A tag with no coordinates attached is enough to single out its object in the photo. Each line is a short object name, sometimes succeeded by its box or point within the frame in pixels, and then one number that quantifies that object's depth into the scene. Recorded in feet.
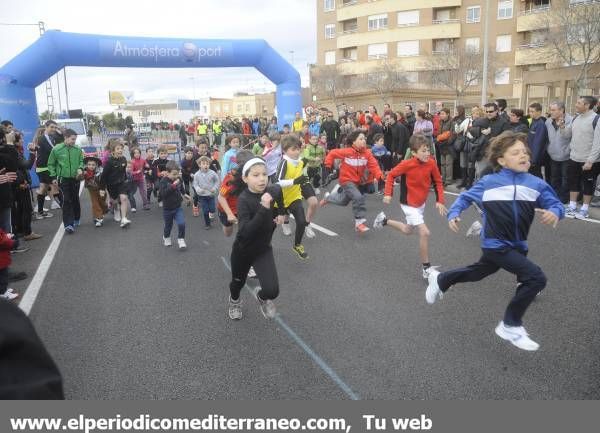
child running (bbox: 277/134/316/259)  22.68
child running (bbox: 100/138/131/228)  32.76
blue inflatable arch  49.85
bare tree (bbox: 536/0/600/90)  103.60
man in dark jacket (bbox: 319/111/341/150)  54.13
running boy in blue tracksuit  13.02
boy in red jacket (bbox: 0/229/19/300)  16.66
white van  78.35
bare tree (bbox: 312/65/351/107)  179.63
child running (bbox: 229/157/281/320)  14.69
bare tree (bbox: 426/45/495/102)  147.84
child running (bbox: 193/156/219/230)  30.63
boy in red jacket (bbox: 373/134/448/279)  20.49
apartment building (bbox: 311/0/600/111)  161.58
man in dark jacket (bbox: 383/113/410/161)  46.21
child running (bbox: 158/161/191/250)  26.71
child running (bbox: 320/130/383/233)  27.02
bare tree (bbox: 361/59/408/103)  160.56
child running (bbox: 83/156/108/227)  32.80
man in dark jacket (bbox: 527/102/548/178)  31.86
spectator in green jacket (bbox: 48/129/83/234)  30.19
